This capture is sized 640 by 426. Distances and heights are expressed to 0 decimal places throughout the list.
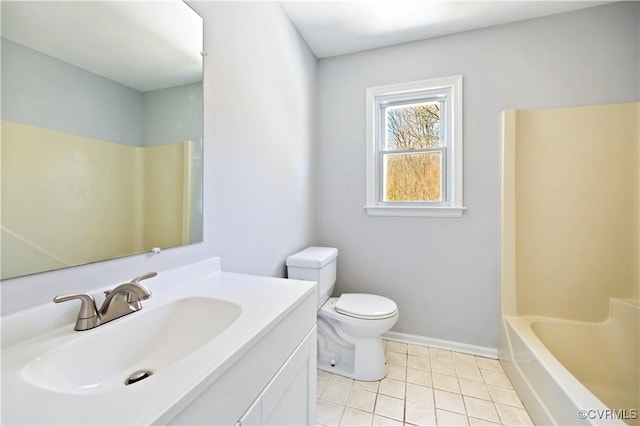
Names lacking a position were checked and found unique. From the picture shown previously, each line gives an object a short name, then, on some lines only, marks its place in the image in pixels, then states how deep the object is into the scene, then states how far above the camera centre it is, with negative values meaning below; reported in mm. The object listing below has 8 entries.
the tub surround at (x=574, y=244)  1616 -183
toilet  1693 -707
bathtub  1219 -801
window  2043 +528
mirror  643 +241
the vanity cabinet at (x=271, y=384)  552 -437
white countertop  423 -303
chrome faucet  685 -245
